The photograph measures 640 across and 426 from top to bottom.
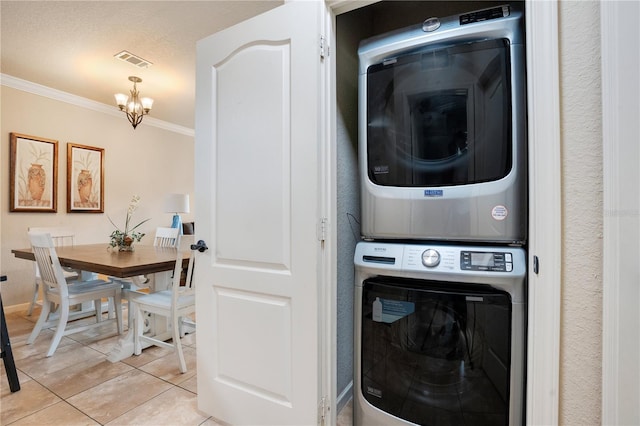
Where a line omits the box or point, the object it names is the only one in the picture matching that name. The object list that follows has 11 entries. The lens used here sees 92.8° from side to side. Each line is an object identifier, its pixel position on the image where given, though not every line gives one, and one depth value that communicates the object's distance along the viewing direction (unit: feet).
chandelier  11.06
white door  4.43
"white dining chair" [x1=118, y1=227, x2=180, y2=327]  11.71
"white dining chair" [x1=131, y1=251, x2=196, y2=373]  7.28
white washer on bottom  3.68
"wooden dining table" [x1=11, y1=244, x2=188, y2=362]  7.12
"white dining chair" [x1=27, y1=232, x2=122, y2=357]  8.00
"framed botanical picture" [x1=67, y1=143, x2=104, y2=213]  12.81
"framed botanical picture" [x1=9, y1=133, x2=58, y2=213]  11.21
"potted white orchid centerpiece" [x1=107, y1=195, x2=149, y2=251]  10.03
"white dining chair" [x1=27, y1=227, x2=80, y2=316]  10.50
